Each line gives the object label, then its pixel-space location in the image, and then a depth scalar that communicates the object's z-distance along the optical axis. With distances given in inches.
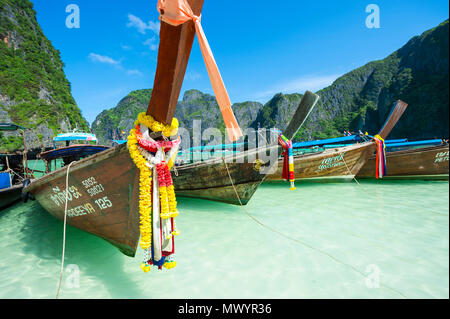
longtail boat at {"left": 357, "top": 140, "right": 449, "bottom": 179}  323.0
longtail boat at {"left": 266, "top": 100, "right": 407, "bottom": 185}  321.4
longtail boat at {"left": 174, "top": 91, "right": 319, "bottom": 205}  210.7
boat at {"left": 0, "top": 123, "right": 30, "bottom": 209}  258.4
